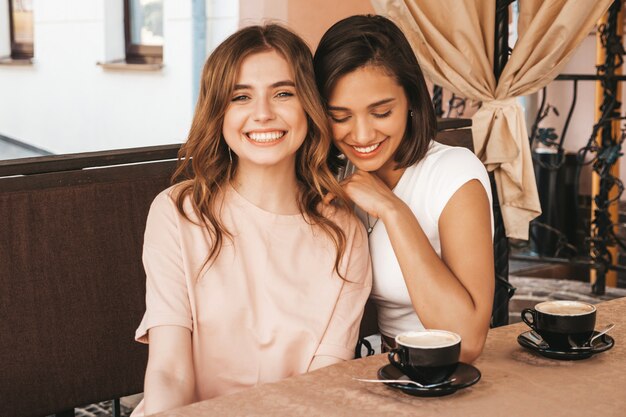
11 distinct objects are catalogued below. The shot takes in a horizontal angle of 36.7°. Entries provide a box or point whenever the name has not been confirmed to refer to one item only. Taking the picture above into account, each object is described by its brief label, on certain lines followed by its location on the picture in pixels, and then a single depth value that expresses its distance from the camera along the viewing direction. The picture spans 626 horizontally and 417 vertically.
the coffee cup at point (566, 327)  1.58
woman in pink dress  1.89
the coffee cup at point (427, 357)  1.41
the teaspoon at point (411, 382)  1.43
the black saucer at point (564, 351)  1.57
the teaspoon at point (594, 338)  1.59
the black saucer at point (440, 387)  1.42
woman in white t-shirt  1.93
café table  1.37
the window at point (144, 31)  7.69
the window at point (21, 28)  9.78
